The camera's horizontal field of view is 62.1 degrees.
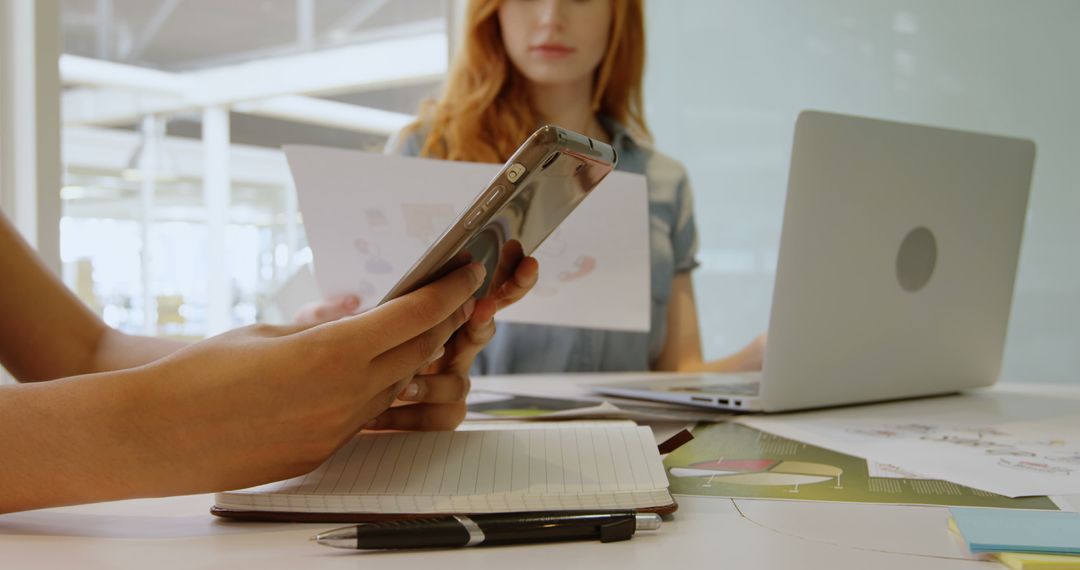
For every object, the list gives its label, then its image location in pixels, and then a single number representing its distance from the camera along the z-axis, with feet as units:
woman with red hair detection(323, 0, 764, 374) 4.87
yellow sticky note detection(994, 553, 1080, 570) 1.30
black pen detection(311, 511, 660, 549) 1.41
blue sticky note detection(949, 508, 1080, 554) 1.36
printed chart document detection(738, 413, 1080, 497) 1.97
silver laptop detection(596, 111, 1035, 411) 2.71
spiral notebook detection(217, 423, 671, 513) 1.59
